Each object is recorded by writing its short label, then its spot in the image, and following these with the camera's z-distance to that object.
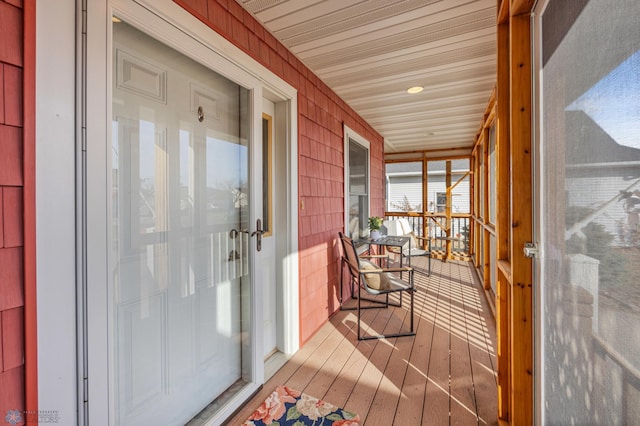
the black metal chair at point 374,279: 2.64
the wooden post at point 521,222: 1.21
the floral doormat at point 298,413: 1.62
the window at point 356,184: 3.64
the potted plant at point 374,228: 4.05
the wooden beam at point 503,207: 1.47
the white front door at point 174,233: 1.24
